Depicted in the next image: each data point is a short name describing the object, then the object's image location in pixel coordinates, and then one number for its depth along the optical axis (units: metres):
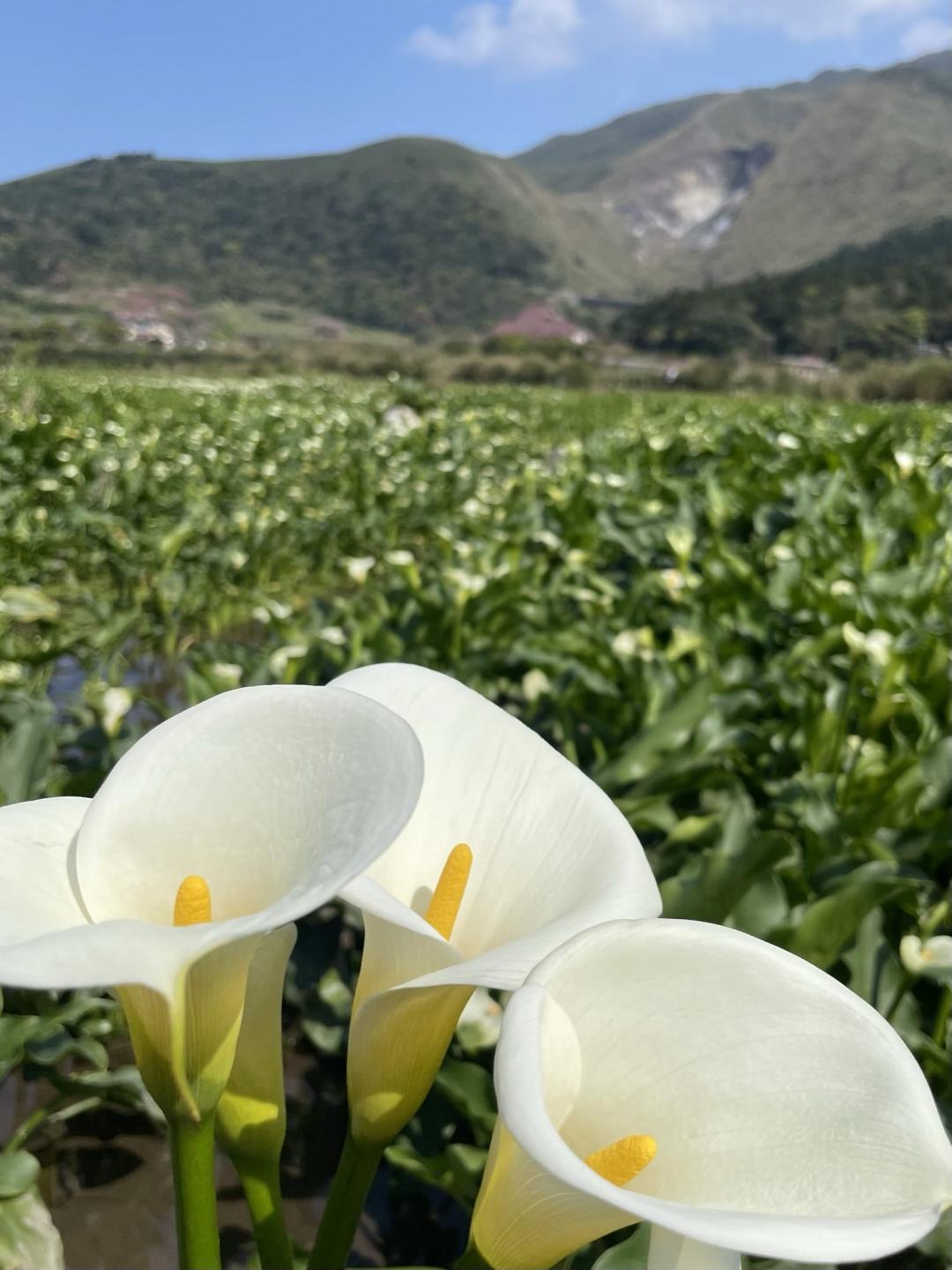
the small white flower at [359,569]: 2.91
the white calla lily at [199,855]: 0.40
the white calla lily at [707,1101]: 0.39
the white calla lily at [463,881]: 0.48
